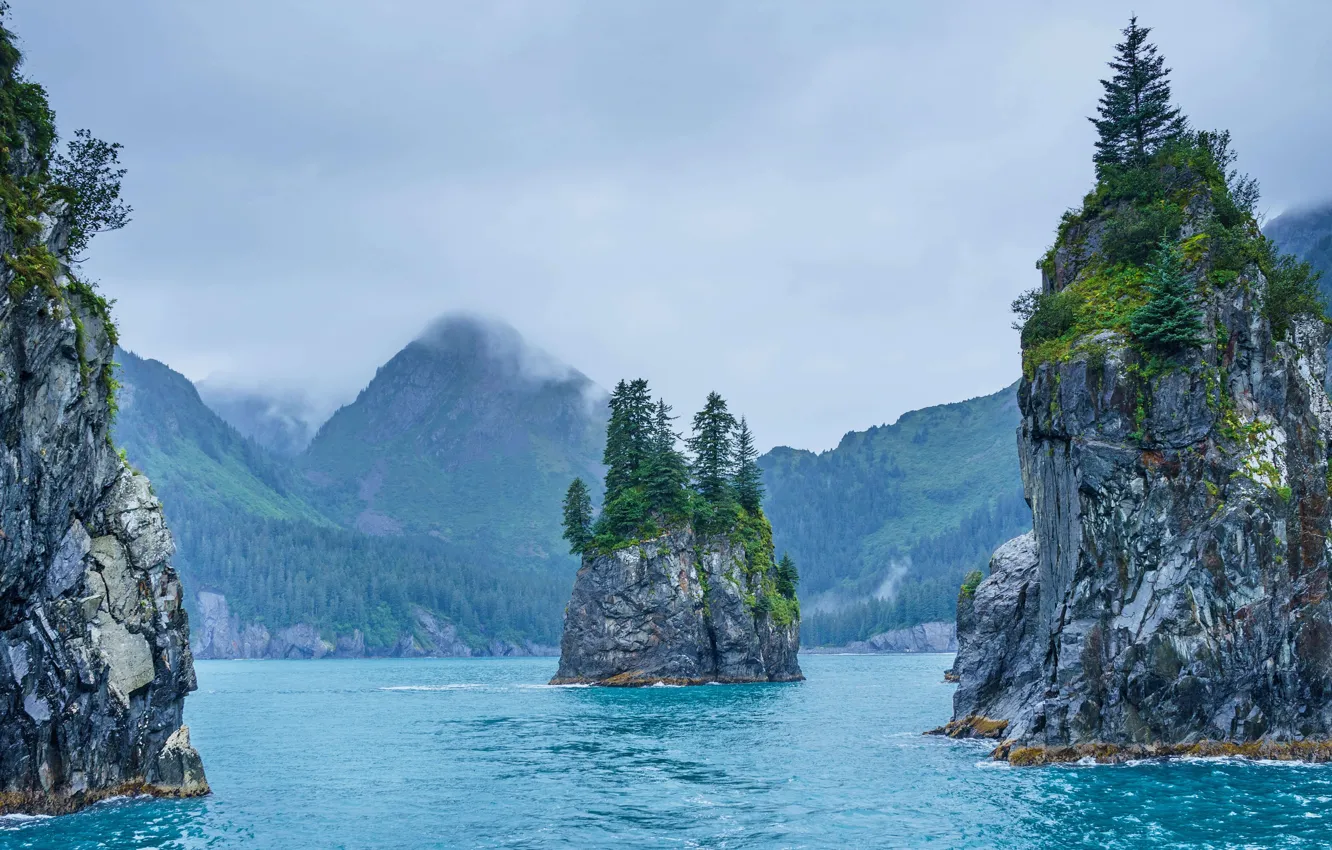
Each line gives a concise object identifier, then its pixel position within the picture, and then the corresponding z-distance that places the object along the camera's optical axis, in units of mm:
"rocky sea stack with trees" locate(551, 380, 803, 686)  120625
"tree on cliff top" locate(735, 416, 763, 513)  137750
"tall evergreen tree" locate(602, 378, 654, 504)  131750
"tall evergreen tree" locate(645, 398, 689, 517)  125750
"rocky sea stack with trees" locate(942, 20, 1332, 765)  46531
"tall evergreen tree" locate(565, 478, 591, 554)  130250
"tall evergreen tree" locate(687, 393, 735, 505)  133375
